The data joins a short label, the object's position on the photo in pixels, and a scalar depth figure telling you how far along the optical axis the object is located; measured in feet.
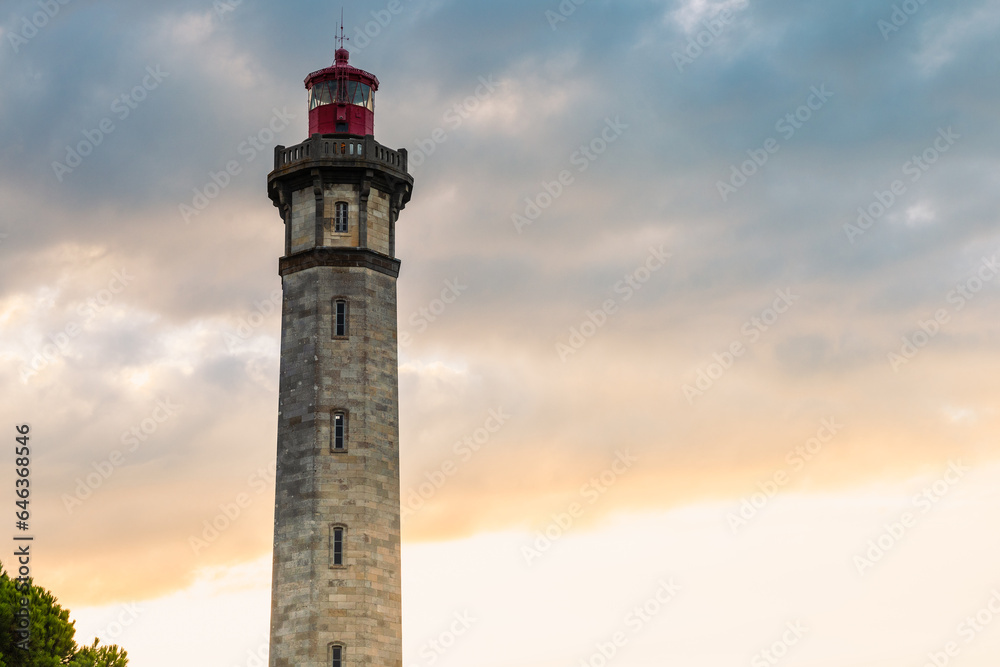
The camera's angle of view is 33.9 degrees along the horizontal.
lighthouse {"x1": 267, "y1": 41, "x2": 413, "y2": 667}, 224.12
